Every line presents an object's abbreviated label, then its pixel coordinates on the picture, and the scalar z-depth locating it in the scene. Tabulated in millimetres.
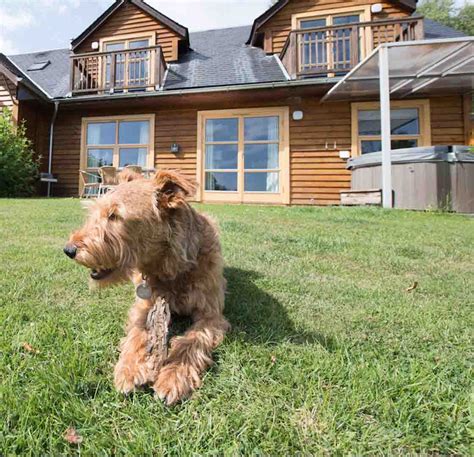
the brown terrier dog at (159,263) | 1222
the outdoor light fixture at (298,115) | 9172
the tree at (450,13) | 20750
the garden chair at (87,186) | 9703
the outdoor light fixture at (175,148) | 9953
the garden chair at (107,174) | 8495
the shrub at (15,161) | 8977
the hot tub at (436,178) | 6727
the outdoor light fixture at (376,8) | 9633
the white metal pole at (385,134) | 6809
